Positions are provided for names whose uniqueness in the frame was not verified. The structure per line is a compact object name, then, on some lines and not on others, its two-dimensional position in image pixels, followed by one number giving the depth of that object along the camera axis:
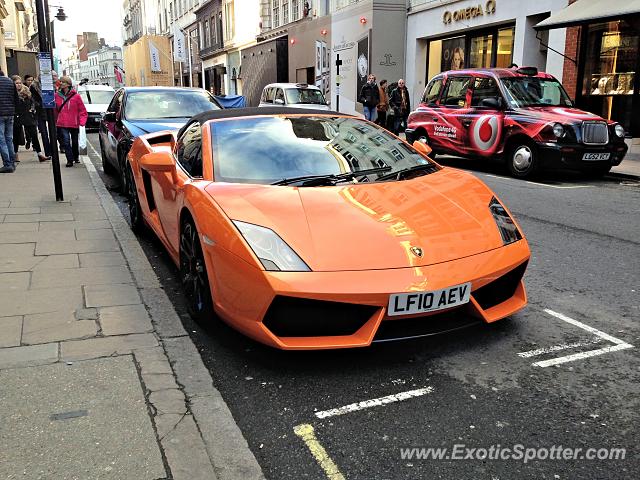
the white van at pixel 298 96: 18.06
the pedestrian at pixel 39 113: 13.40
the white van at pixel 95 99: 22.38
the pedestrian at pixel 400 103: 17.75
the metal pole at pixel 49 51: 7.21
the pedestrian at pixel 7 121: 10.66
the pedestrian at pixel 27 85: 15.13
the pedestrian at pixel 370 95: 17.78
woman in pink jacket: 11.55
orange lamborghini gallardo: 2.95
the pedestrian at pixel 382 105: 18.30
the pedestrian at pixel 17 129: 13.10
